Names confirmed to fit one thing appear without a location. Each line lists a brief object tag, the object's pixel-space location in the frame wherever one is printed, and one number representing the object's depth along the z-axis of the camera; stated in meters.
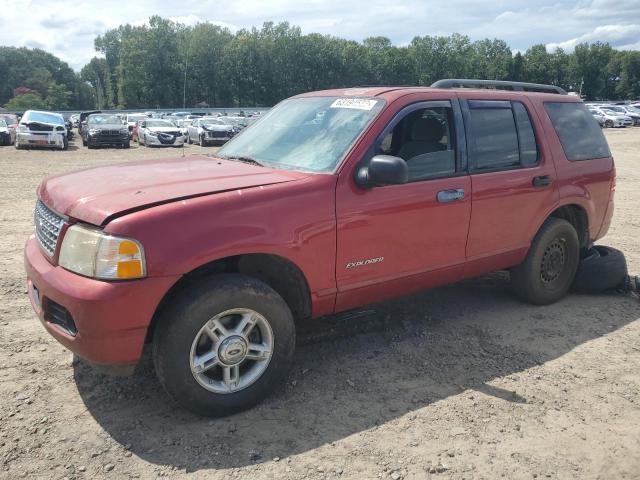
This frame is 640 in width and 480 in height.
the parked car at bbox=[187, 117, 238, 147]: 28.44
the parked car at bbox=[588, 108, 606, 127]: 44.56
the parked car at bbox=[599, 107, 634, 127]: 44.22
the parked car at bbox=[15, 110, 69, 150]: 22.91
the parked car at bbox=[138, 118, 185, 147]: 26.16
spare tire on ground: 5.44
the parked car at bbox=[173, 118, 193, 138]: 30.79
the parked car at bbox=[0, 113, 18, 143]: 25.57
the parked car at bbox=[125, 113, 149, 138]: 32.33
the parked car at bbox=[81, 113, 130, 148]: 24.62
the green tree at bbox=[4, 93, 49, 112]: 78.56
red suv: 2.94
